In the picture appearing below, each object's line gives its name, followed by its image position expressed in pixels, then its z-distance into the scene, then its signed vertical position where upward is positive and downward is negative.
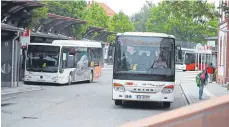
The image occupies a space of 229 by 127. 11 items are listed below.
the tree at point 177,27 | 70.75 +5.26
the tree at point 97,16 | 70.44 +6.83
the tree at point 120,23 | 84.12 +6.78
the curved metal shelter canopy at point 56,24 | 38.14 +3.23
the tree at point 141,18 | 110.62 +10.70
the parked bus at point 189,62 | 61.90 -0.06
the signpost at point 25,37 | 25.78 +1.31
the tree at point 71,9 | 49.08 +5.51
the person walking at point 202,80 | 20.45 -0.79
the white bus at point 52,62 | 28.31 -0.03
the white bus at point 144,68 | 16.03 -0.22
